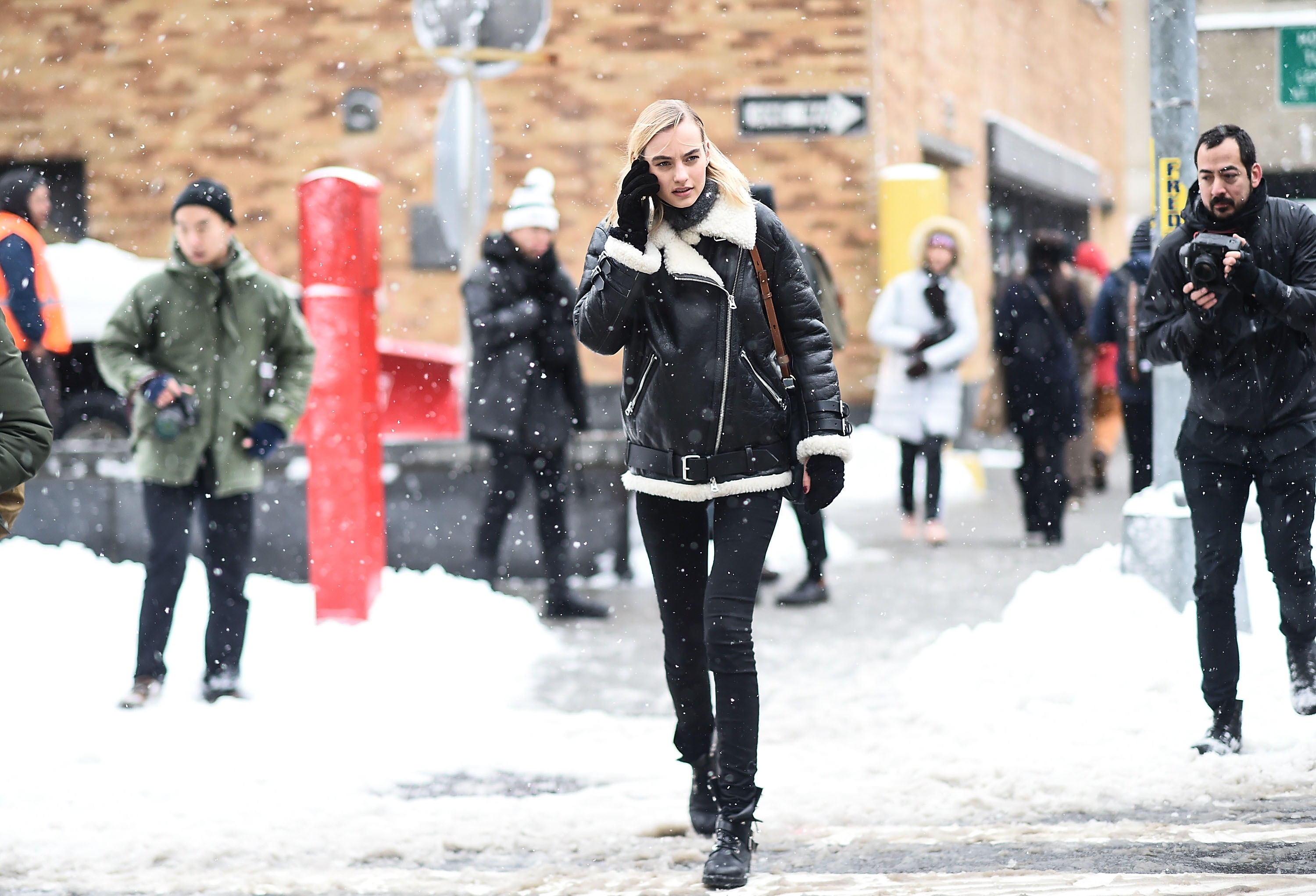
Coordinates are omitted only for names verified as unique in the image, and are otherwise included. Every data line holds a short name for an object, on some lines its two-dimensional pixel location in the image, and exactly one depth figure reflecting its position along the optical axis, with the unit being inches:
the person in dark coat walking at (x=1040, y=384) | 781.3
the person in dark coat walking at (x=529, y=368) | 609.0
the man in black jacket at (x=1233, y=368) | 374.9
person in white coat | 757.3
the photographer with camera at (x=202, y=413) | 470.0
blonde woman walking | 322.3
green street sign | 839.1
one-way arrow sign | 871.7
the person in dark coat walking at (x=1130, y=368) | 688.4
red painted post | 559.2
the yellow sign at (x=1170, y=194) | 506.6
